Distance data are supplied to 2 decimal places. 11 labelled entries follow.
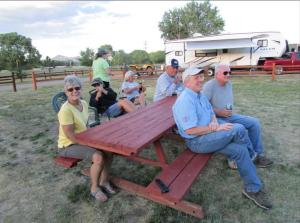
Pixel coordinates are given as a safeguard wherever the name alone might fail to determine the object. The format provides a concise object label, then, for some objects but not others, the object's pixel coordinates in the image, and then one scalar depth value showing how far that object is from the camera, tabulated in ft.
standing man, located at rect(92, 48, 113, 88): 17.85
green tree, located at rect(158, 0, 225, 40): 142.05
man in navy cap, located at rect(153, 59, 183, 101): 13.79
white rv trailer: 55.62
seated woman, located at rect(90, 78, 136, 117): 13.48
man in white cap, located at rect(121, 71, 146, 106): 16.03
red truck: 51.71
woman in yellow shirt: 8.41
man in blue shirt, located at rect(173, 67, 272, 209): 8.15
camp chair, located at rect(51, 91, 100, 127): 11.74
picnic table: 6.98
